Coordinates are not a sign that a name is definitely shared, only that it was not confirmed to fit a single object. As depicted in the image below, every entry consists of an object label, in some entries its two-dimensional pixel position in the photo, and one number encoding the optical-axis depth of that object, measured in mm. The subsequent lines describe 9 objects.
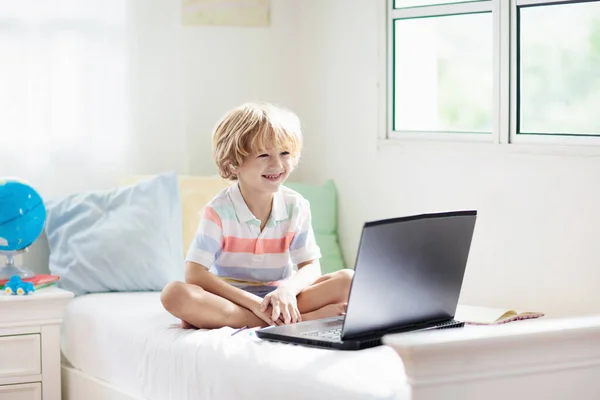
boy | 2408
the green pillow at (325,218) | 3609
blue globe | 2879
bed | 1428
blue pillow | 3102
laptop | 1814
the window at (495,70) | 2848
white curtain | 3271
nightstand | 2818
